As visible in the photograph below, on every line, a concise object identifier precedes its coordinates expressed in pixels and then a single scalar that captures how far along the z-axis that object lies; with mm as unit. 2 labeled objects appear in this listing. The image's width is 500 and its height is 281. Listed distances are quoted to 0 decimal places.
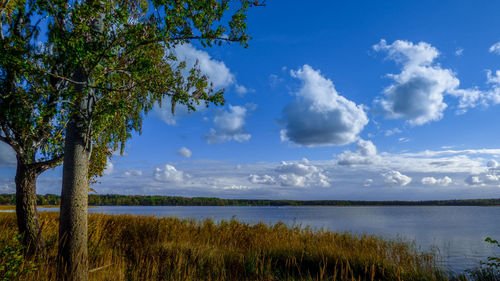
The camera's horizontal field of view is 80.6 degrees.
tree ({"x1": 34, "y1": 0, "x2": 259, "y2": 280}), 4996
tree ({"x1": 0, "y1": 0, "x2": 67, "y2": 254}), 7200
